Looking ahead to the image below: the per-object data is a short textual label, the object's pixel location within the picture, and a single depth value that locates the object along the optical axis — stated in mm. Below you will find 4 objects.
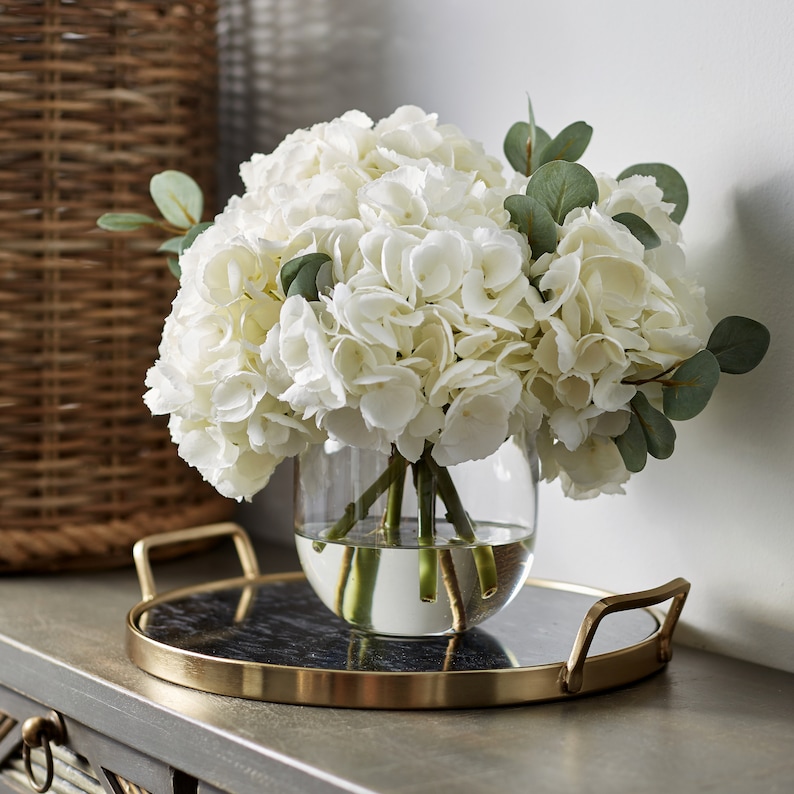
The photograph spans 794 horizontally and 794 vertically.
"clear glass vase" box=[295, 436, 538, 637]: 1437
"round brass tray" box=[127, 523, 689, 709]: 1392
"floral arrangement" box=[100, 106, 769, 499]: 1351
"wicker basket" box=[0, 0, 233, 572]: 1732
